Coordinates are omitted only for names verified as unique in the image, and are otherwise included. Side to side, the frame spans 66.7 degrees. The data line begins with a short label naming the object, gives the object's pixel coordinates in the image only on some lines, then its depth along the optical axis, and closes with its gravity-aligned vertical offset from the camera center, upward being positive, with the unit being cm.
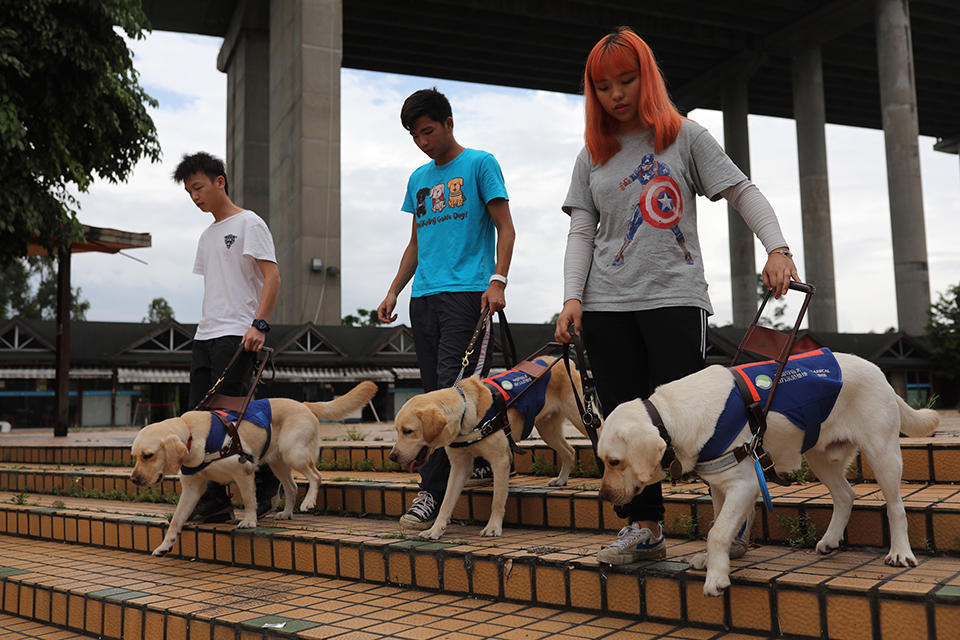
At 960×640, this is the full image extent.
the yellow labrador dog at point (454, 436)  348 -19
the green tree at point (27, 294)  4175 +646
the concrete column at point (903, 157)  2570 +817
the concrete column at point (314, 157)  2058 +688
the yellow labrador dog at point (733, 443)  245 -18
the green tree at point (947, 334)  2330 +177
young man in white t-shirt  439 +70
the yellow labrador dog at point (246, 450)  383 -28
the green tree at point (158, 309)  5541 +712
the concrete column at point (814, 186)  2822 +807
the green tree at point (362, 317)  4663 +518
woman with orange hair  281 +61
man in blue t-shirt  405 +84
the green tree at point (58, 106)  914 +403
